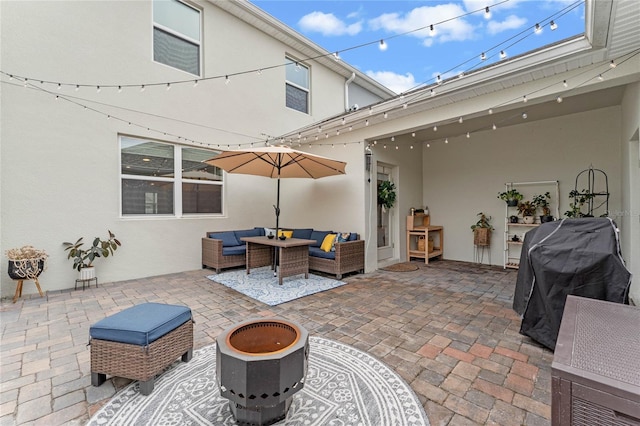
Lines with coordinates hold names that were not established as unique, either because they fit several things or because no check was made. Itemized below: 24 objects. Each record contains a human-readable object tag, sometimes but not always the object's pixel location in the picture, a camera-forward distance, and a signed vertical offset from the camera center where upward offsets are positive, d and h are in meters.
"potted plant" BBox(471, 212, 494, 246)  6.32 -0.45
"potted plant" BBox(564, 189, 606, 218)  5.12 +0.16
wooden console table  6.71 -0.72
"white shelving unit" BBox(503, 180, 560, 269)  5.92 -0.33
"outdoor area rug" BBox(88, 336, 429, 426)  1.69 -1.25
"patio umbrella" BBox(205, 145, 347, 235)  4.69 +0.88
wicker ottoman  1.91 -0.94
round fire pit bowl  1.49 -0.90
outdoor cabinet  0.93 -0.59
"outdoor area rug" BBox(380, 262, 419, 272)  5.89 -1.23
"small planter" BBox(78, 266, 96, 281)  4.43 -0.96
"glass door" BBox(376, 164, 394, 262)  6.52 -0.39
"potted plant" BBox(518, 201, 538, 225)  5.93 -0.02
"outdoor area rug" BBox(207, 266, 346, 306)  4.09 -1.22
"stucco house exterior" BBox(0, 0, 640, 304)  3.60 +1.50
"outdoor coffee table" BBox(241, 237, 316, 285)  4.75 -0.76
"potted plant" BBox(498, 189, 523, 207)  5.99 +0.28
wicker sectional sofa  5.22 -0.81
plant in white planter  4.45 -0.65
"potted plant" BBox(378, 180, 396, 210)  6.29 +0.37
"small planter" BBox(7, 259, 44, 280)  3.81 -0.76
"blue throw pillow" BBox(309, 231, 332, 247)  6.13 -0.55
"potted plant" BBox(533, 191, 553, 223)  5.76 +0.14
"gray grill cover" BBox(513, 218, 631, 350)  2.23 -0.51
